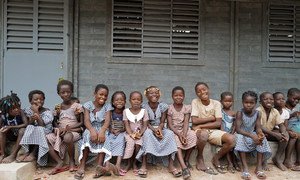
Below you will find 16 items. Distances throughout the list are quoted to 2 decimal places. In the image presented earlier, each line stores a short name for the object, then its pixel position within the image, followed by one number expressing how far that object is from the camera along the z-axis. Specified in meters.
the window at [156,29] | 6.43
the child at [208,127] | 4.26
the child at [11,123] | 4.04
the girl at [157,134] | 4.10
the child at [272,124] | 4.43
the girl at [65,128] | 4.14
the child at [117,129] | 4.11
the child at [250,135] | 4.22
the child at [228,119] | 4.47
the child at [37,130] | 4.04
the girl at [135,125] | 4.13
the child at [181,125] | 4.28
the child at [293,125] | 4.46
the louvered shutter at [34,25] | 6.15
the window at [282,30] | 6.77
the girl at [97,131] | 4.04
